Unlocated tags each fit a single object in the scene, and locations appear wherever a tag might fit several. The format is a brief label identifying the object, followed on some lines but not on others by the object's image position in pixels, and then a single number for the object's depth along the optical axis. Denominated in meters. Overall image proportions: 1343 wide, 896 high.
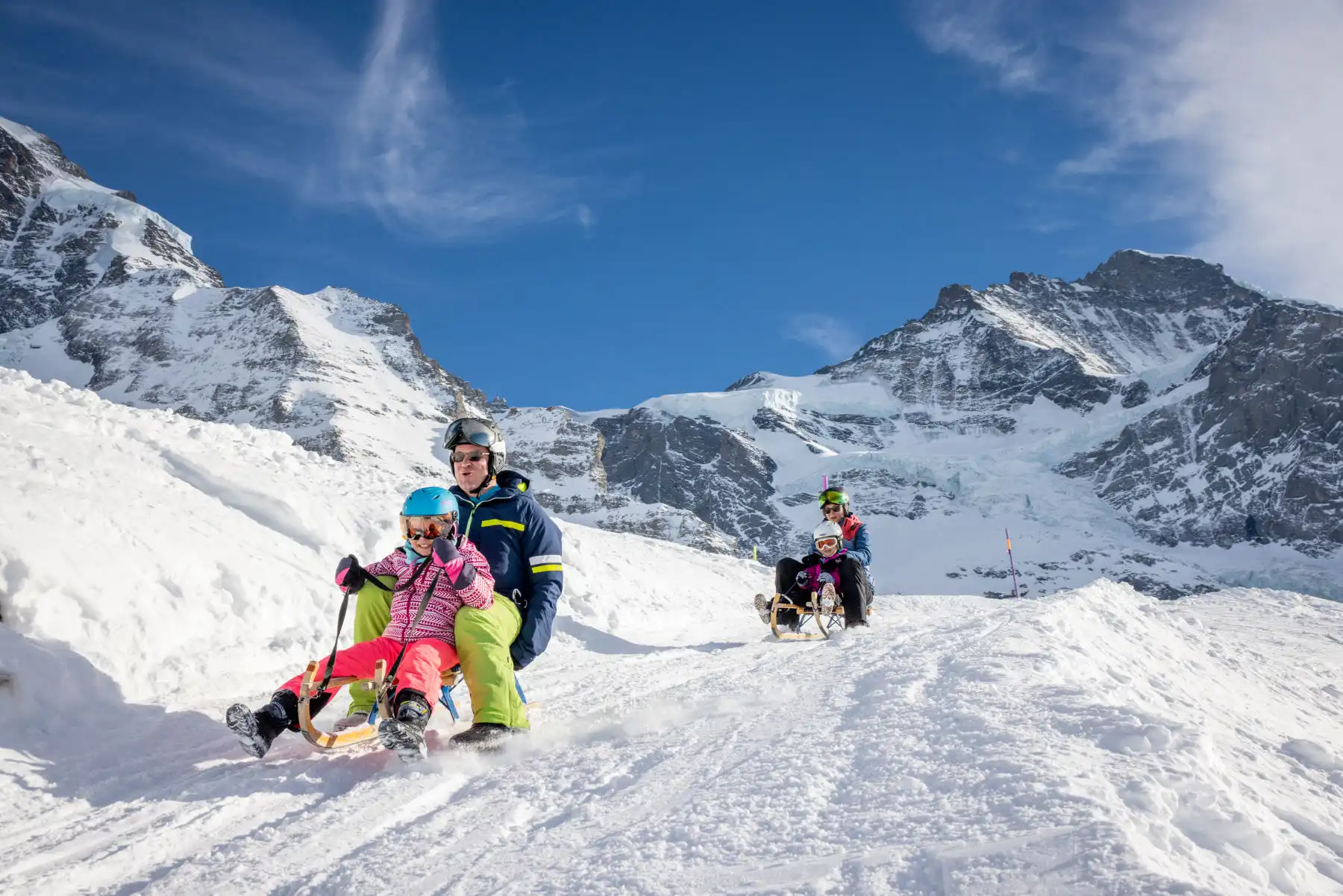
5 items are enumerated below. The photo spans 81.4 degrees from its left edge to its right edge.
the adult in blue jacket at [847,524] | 9.69
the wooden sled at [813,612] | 9.17
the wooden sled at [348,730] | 3.50
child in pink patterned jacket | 3.43
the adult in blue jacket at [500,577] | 3.77
